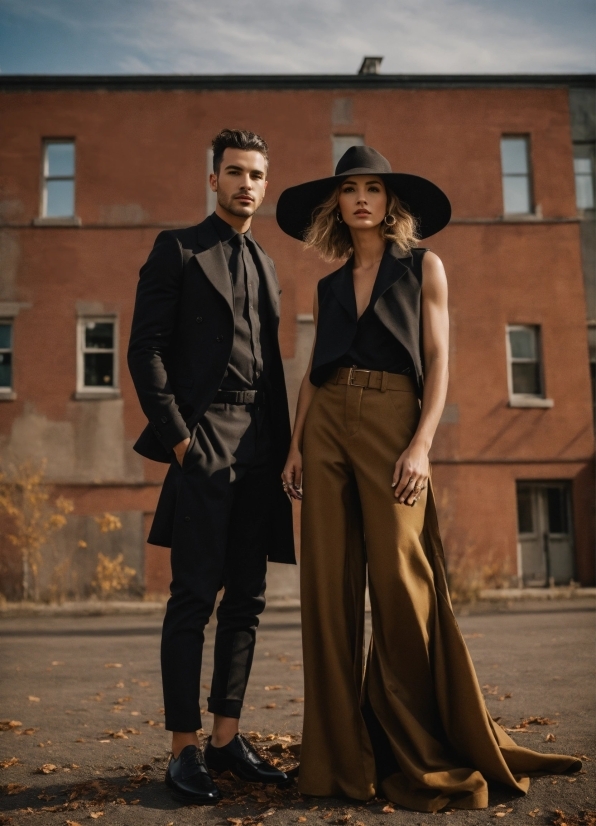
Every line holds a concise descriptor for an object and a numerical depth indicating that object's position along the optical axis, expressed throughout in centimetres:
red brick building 1616
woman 331
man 353
